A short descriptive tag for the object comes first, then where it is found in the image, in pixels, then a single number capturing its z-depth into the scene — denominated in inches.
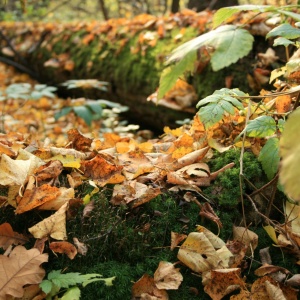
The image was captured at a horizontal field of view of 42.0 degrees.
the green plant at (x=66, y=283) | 49.5
